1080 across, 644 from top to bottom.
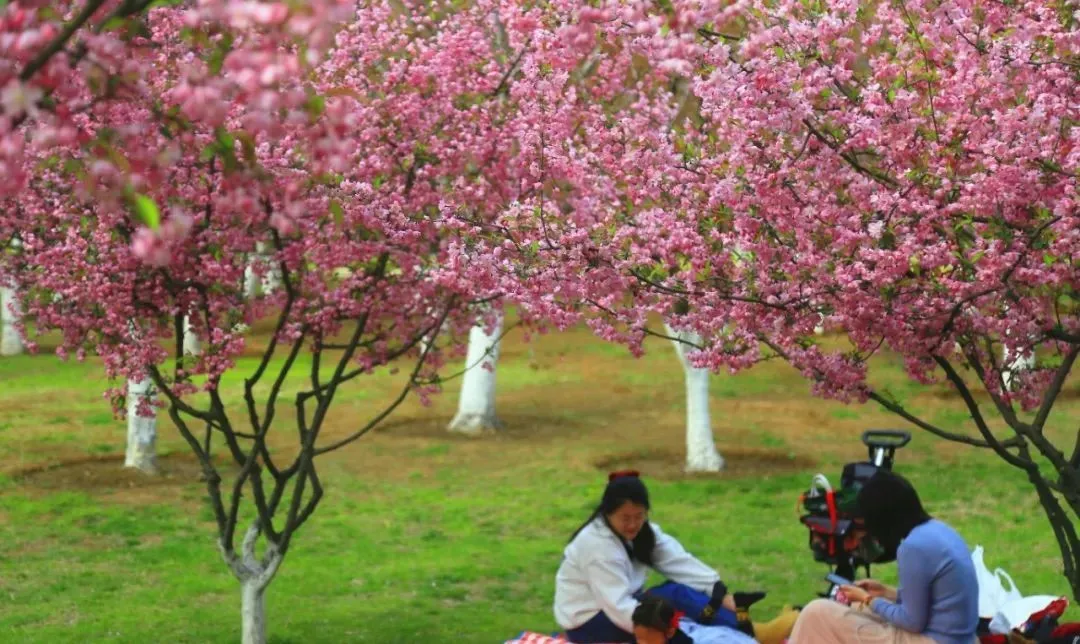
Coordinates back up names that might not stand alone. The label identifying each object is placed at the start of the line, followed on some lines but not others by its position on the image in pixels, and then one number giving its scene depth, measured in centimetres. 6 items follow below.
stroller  806
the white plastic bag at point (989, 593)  849
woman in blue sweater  688
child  746
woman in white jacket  787
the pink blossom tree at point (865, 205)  654
